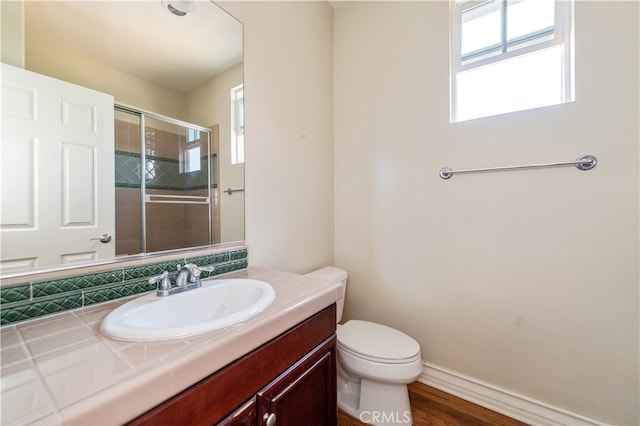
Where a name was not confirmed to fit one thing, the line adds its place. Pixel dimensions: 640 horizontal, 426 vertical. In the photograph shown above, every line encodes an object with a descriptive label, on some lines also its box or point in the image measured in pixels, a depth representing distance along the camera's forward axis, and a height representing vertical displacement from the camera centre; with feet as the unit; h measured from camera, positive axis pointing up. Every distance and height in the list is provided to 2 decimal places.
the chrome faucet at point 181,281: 2.87 -0.80
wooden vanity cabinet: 1.79 -1.54
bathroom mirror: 2.63 +1.69
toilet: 4.00 -2.56
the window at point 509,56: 4.20 +2.75
